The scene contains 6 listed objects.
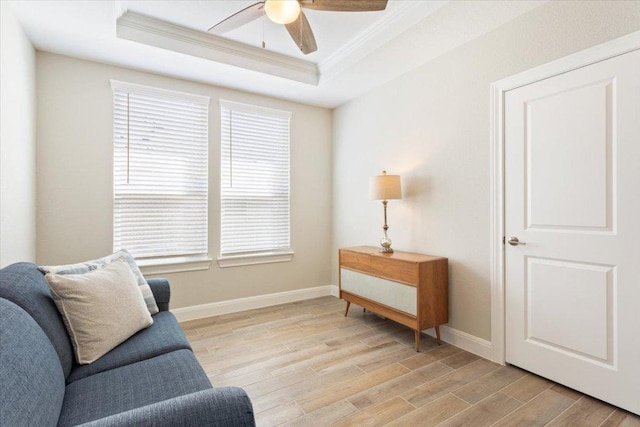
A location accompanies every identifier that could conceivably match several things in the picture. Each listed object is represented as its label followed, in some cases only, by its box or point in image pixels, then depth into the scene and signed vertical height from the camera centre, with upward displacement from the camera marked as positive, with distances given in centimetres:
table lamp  310 +27
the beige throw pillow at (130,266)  177 -32
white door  183 -8
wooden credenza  265 -66
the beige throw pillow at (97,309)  150 -48
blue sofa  88 -58
